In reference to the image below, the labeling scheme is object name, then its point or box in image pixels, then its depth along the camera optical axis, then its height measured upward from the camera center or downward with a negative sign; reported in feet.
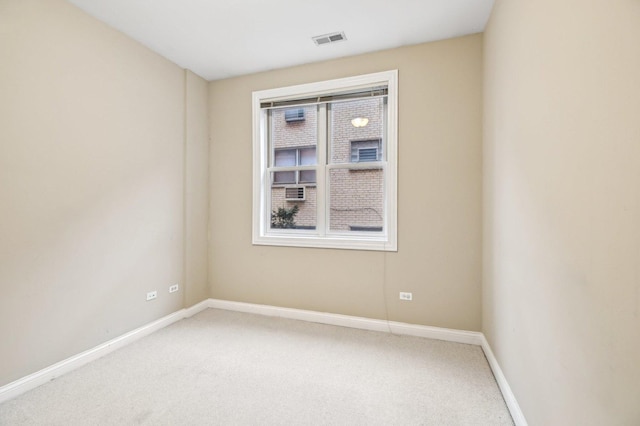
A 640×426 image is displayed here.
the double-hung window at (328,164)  9.96 +1.76
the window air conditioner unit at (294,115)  11.28 +3.86
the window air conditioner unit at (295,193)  11.34 +0.66
